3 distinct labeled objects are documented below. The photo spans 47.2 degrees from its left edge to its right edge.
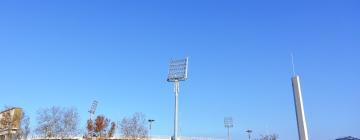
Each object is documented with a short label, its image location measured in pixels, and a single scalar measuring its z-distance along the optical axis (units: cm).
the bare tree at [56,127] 6172
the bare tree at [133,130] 6753
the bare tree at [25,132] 5681
